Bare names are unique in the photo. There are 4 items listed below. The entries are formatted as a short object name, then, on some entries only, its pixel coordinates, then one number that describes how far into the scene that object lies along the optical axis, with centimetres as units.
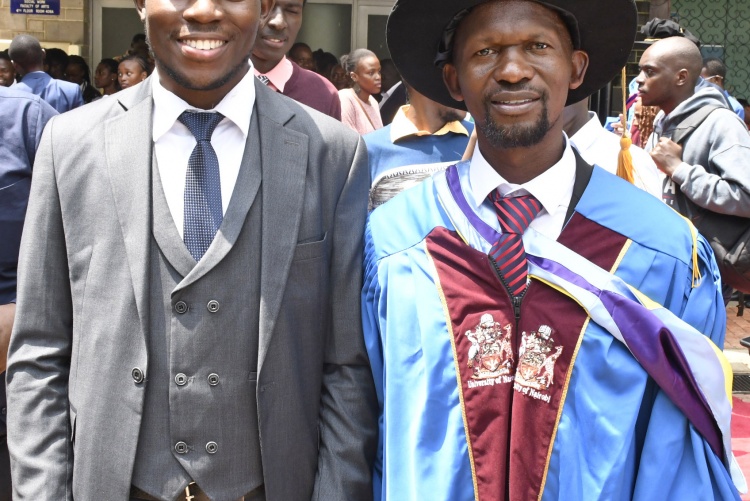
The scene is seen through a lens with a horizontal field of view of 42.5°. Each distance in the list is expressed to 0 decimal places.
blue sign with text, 1182
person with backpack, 521
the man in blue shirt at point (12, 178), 331
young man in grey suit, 221
